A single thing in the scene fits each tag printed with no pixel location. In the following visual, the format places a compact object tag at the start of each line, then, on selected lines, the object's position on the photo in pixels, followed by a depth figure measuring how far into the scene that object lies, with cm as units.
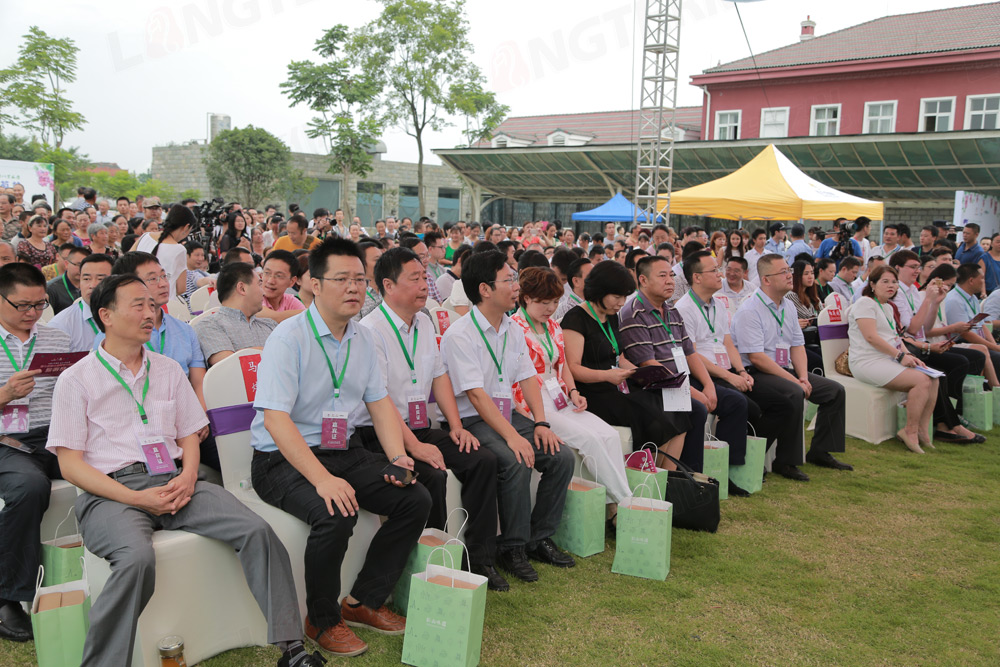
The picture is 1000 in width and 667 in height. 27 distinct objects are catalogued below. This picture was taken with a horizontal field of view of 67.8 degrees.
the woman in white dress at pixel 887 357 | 541
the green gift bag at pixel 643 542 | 317
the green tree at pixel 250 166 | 2761
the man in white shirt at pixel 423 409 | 296
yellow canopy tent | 973
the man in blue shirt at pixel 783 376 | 470
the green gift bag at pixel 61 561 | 257
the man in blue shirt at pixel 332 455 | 245
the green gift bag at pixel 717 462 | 420
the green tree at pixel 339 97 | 2145
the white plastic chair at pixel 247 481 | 253
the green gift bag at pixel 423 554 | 266
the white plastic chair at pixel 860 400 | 557
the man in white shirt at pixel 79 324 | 323
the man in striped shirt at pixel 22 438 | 251
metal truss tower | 1292
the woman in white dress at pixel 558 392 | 363
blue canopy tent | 1562
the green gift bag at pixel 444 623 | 233
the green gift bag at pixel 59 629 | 215
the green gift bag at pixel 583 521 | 339
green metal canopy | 1634
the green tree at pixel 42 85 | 1959
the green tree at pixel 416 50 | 2194
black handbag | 368
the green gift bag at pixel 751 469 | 434
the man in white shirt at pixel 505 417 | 316
